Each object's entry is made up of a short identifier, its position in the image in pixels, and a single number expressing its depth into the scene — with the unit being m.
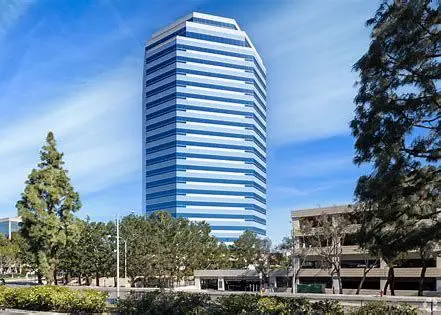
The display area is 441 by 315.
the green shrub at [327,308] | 12.79
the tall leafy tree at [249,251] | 72.42
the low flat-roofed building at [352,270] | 59.62
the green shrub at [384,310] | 12.86
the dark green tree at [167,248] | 70.38
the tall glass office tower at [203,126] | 144.88
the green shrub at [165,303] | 15.76
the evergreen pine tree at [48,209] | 31.95
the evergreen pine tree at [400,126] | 11.24
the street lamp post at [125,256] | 68.94
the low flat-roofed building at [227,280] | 76.31
